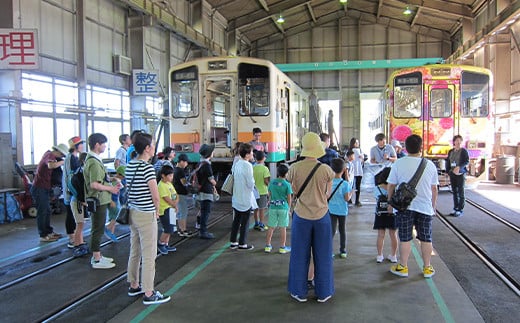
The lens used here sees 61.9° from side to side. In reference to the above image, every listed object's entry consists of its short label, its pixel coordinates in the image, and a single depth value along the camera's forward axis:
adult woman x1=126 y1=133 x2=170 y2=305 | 4.49
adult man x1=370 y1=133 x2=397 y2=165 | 7.82
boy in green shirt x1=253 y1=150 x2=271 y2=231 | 7.35
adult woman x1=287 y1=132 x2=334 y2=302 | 4.46
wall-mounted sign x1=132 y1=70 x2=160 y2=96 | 14.45
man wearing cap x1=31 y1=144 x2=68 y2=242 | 7.18
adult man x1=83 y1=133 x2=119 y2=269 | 5.68
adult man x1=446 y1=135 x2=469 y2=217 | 9.01
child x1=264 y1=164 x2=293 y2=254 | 6.21
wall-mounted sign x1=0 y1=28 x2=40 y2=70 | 8.46
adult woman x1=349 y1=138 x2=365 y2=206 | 10.46
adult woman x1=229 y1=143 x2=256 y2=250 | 6.43
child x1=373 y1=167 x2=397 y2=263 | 5.64
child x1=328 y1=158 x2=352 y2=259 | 5.81
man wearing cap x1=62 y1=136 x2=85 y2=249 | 6.67
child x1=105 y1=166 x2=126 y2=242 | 7.20
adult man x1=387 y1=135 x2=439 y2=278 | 5.07
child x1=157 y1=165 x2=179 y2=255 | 6.18
